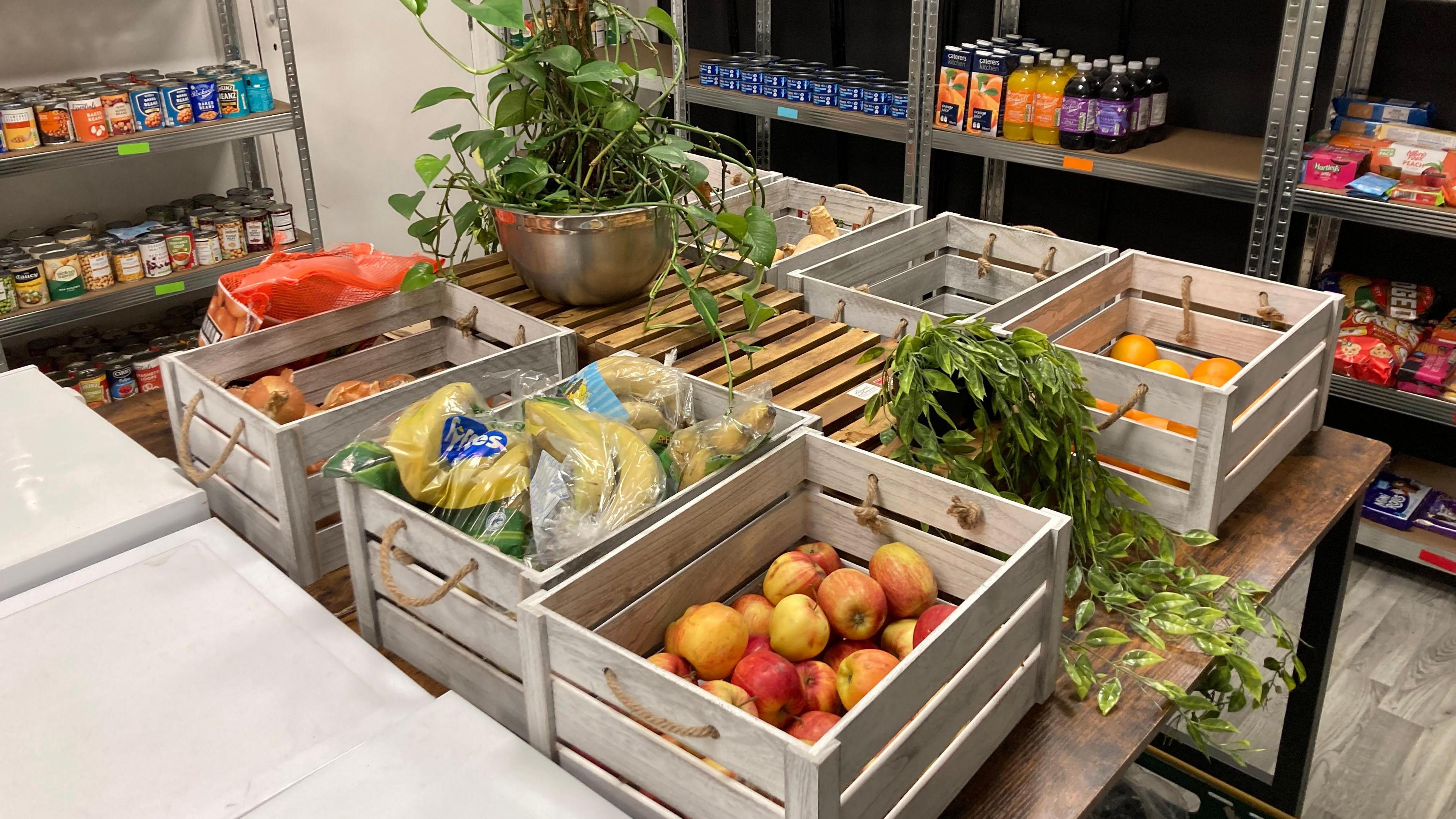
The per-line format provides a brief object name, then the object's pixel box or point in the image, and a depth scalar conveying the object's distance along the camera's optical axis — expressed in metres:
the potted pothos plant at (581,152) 1.61
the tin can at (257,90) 3.23
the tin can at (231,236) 3.23
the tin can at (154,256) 3.06
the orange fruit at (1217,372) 1.54
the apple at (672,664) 1.04
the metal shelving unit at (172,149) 2.85
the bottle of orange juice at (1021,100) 3.01
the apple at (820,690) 1.06
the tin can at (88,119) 2.89
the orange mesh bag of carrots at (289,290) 1.62
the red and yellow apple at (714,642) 1.06
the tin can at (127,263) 3.04
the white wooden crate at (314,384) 1.32
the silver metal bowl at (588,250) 1.63
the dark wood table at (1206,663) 1.06
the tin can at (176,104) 3.05
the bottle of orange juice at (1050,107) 2.96
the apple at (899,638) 1.12
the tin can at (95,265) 2.97
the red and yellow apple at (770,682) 1.03
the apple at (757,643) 1.10
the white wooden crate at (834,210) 2.07
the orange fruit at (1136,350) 1.67
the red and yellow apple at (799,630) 1.10
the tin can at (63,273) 2.91
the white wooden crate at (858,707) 0.87
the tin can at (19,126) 2.78
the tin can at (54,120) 2.84
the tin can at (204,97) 3.10
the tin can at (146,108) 3.01
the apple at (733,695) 1.00
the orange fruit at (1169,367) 1.60
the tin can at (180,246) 3.11
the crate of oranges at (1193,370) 1.40
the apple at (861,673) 1.03
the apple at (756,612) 1.14
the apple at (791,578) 1.16
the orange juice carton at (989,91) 3.03
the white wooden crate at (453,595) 1.07
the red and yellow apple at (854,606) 1.12
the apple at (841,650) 1.13
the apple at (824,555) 1.22
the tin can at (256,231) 3.28
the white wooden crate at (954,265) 1.86
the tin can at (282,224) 3.34
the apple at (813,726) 0.99
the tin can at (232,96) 3.16
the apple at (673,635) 1.10
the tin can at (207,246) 3.18
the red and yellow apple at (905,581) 1.15
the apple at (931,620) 1.07
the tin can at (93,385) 3.04
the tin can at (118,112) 2.96
